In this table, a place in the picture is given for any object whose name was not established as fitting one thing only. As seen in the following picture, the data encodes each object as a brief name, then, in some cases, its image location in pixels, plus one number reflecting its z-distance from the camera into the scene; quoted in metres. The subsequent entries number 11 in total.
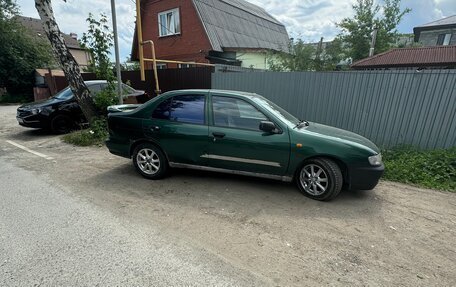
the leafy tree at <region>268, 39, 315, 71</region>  13.76
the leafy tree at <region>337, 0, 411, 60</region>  19.39
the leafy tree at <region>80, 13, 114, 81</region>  7.68
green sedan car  3.65
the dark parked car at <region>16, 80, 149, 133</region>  7.72
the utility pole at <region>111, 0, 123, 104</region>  6.93
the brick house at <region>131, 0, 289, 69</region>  14.73
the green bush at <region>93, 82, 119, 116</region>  7.71
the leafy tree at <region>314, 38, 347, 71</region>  14.14
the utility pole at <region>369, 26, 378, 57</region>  17.14
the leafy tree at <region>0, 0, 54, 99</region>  19.86
